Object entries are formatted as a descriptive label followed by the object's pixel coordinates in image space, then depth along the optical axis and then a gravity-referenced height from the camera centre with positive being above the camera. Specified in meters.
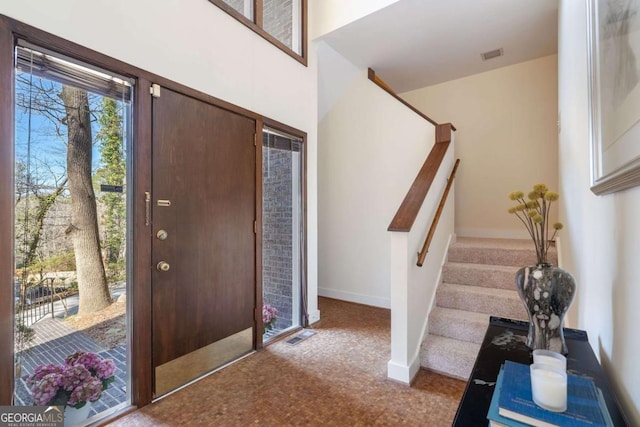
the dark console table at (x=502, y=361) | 0.76 -0.49
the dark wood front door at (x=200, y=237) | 2.02 -0.14
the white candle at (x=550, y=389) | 0.72 -0.41
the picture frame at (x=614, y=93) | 0.73 +0.36
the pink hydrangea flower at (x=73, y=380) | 1.57 -0.88
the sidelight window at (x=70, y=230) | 1.54 -0.06
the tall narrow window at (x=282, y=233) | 2.86 -0.16
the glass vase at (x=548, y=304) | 1.13 -0.33
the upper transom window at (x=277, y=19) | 2.61 +1.87
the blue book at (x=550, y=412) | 0.68 -0.46
